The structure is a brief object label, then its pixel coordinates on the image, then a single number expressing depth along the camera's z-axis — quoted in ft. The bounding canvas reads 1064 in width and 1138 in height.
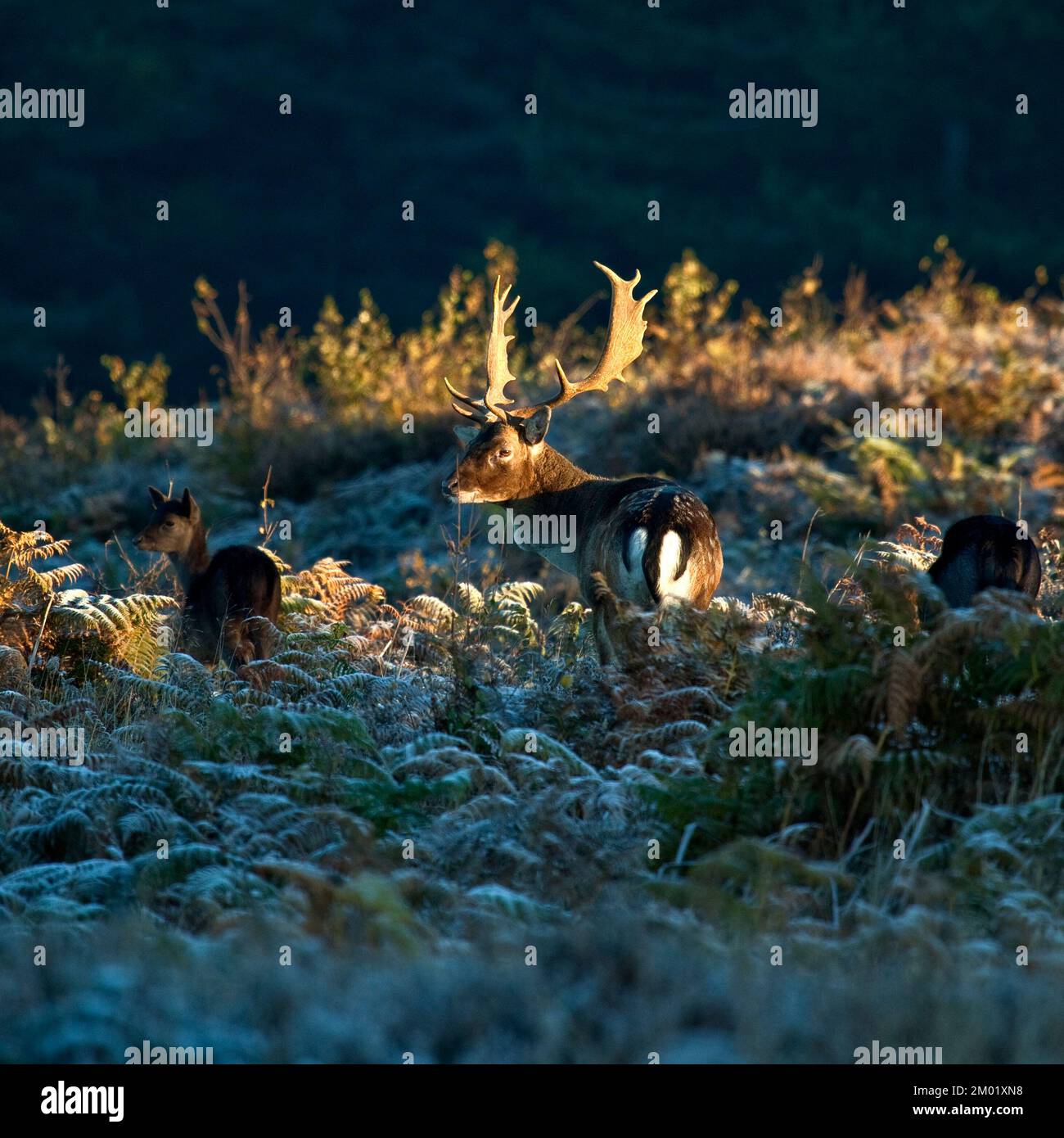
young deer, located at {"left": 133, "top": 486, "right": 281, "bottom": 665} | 54.90
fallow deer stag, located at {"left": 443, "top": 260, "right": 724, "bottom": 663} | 52.34
